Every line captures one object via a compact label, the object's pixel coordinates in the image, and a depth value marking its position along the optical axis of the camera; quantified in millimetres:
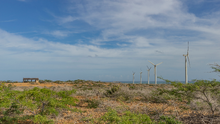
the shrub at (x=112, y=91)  13939
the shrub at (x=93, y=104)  10180
